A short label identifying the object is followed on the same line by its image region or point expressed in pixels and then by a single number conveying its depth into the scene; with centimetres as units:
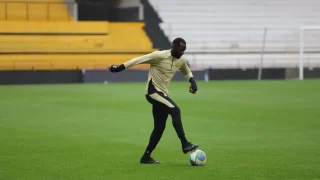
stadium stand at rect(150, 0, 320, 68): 4588
